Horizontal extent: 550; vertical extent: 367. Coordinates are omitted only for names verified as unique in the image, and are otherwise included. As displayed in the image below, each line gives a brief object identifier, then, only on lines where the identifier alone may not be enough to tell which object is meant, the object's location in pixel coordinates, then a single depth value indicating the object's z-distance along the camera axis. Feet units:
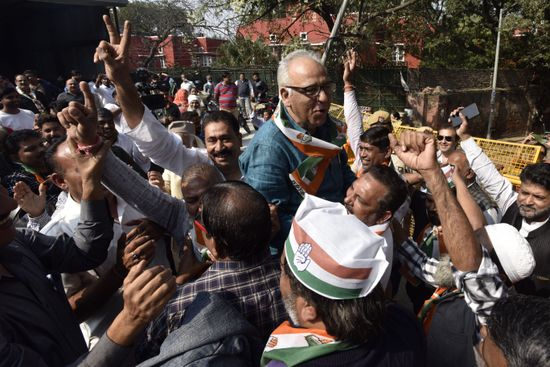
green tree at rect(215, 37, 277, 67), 75.23
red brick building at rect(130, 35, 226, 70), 100.36
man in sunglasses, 10.39
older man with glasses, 6.55
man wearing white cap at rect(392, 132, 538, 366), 5.17
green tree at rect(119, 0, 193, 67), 86.89
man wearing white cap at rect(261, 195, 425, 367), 3.98
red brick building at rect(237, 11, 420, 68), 45.32
